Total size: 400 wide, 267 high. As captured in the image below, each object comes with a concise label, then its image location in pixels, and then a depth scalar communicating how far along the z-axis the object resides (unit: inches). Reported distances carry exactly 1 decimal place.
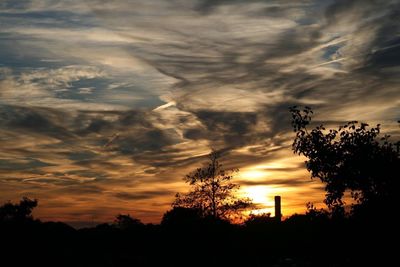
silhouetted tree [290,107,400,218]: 1125.7
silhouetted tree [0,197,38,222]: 2033.7
